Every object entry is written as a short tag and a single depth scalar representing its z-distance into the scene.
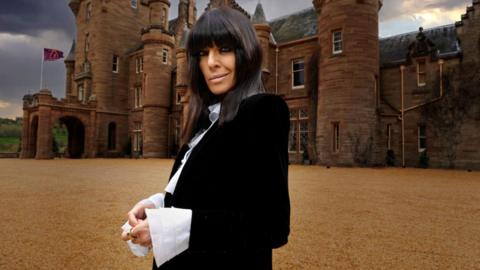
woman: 1.05
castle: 17.50
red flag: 27.47
